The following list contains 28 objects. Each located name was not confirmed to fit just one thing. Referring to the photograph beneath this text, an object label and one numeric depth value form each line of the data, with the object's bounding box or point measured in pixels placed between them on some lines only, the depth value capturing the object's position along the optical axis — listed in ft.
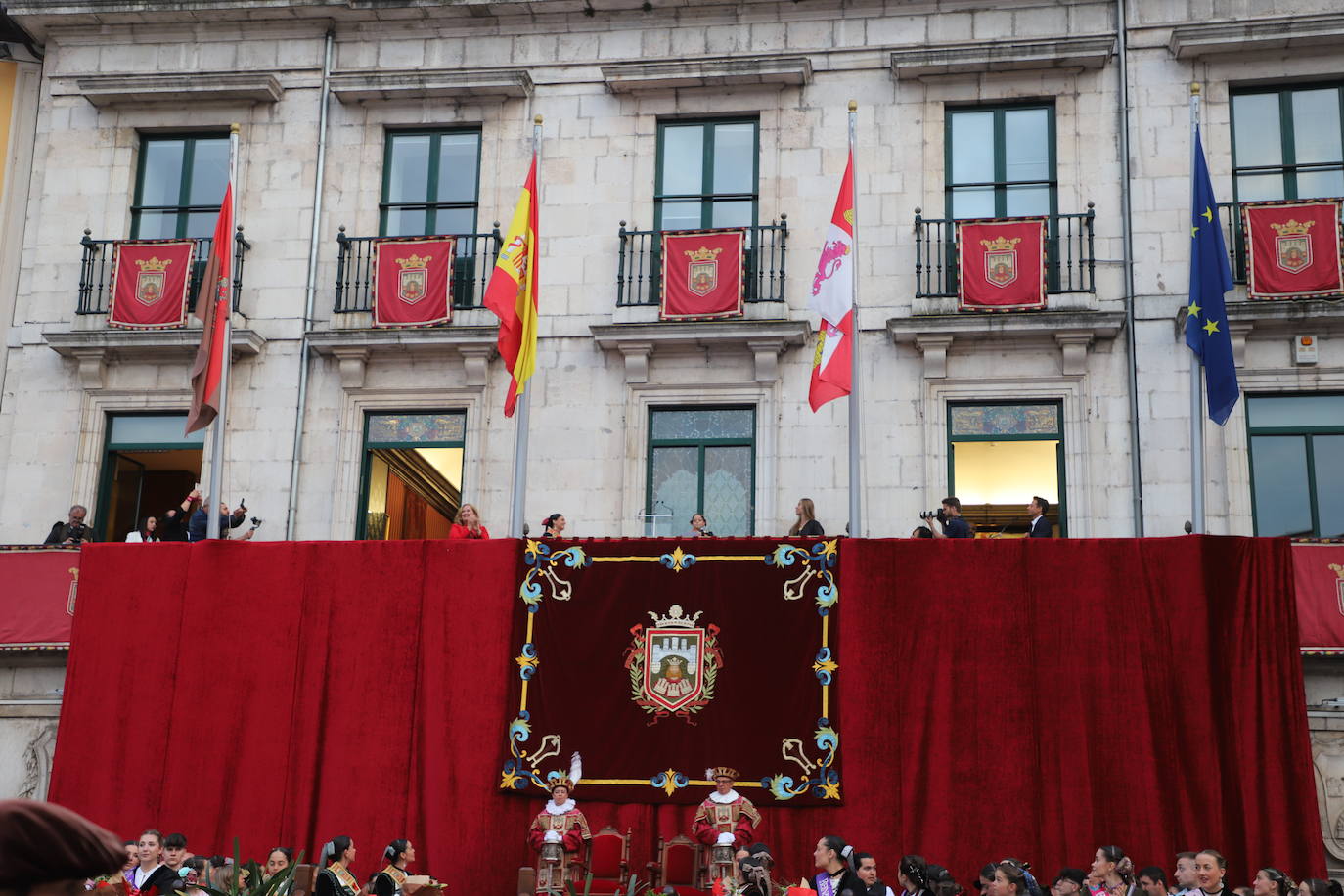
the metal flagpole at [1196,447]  47.16
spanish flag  51.06
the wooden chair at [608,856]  43.75
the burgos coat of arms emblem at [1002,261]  55.98
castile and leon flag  48.62
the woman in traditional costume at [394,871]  39.11
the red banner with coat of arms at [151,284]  59.98
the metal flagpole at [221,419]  50.90
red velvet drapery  42.37
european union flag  48.16
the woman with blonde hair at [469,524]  50.52
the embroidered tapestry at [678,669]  45.01
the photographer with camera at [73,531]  56.13
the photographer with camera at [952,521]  49.01
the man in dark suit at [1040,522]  49.29
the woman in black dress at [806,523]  51.26
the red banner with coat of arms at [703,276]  57.16
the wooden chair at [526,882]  42.09
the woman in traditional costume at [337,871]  37.27
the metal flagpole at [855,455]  47.65
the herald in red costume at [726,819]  42.55
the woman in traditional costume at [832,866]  36.65
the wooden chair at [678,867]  43.45
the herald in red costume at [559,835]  42.57
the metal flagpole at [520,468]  50.62
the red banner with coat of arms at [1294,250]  53.78
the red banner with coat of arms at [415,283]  58.95
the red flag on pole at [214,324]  53.57
